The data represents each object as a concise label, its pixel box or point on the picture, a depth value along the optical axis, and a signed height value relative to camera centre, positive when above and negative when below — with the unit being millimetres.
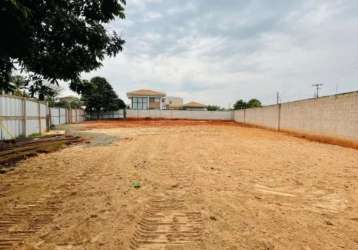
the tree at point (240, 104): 53031 +2072
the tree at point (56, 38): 4500 +1749
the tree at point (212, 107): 69375 +1919
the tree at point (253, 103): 49531 +2162
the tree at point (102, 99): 43094 +2363
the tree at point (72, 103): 42281 +1961
